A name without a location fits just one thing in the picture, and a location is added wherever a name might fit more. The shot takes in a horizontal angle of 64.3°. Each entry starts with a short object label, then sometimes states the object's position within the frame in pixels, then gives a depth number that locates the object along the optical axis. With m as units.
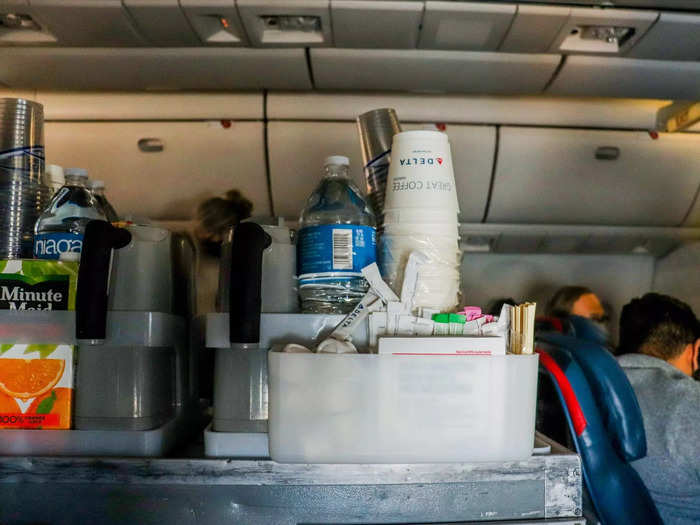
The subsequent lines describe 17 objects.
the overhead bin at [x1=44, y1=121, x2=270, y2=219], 3.12
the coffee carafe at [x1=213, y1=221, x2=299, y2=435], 1.13
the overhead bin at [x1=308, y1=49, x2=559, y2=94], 2.51
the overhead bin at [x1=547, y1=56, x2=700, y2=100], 2.57
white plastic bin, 1.01
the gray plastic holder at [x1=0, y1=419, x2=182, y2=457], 1.10
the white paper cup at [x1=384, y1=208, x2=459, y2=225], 1.12
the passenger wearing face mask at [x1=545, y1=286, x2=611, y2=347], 3.69
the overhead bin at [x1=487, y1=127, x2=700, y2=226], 3.20
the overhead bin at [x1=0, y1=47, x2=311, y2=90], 2.49
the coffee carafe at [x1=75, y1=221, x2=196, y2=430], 1.05
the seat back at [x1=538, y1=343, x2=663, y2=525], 1.64
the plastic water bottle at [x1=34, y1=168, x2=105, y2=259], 1.15
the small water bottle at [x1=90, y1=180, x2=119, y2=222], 1.44
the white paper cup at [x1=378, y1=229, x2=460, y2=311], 1.12
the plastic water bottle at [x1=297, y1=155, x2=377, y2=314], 1.11
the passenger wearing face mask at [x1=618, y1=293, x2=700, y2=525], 2.08
